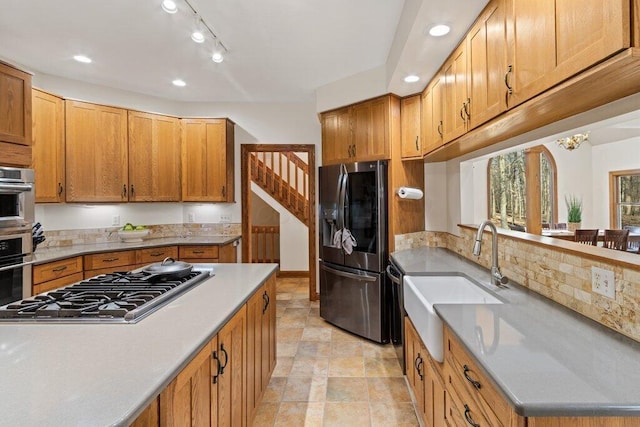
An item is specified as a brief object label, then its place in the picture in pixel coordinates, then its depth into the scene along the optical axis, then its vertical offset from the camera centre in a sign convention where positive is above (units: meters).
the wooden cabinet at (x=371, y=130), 3.10 +0.85
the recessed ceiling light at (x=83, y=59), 3.05 +1.55
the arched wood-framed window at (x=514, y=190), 5.05 +0.35
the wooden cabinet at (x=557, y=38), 0.87 +0.57
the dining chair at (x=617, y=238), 3.32 -0.29
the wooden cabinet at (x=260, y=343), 1.79 -0.81
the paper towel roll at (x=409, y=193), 2.92 +0.19
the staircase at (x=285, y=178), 5.80 +0.70
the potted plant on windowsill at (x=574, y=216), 4.38 -0.06
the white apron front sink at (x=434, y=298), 1.43 -0.50
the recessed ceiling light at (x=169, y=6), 2.16 +1.45
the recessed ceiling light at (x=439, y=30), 1.91 +1.12
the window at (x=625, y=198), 4.07 +0.18
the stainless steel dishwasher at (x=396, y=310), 2.41 -0.79
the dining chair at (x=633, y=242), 3.27 -0.34
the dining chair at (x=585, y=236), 3.52 -0.28
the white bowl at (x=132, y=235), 3.73 -0.21
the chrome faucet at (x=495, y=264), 1.83 -0.30
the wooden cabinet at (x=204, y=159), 4.06 +0.73
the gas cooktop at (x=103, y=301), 1.25 -0.36
